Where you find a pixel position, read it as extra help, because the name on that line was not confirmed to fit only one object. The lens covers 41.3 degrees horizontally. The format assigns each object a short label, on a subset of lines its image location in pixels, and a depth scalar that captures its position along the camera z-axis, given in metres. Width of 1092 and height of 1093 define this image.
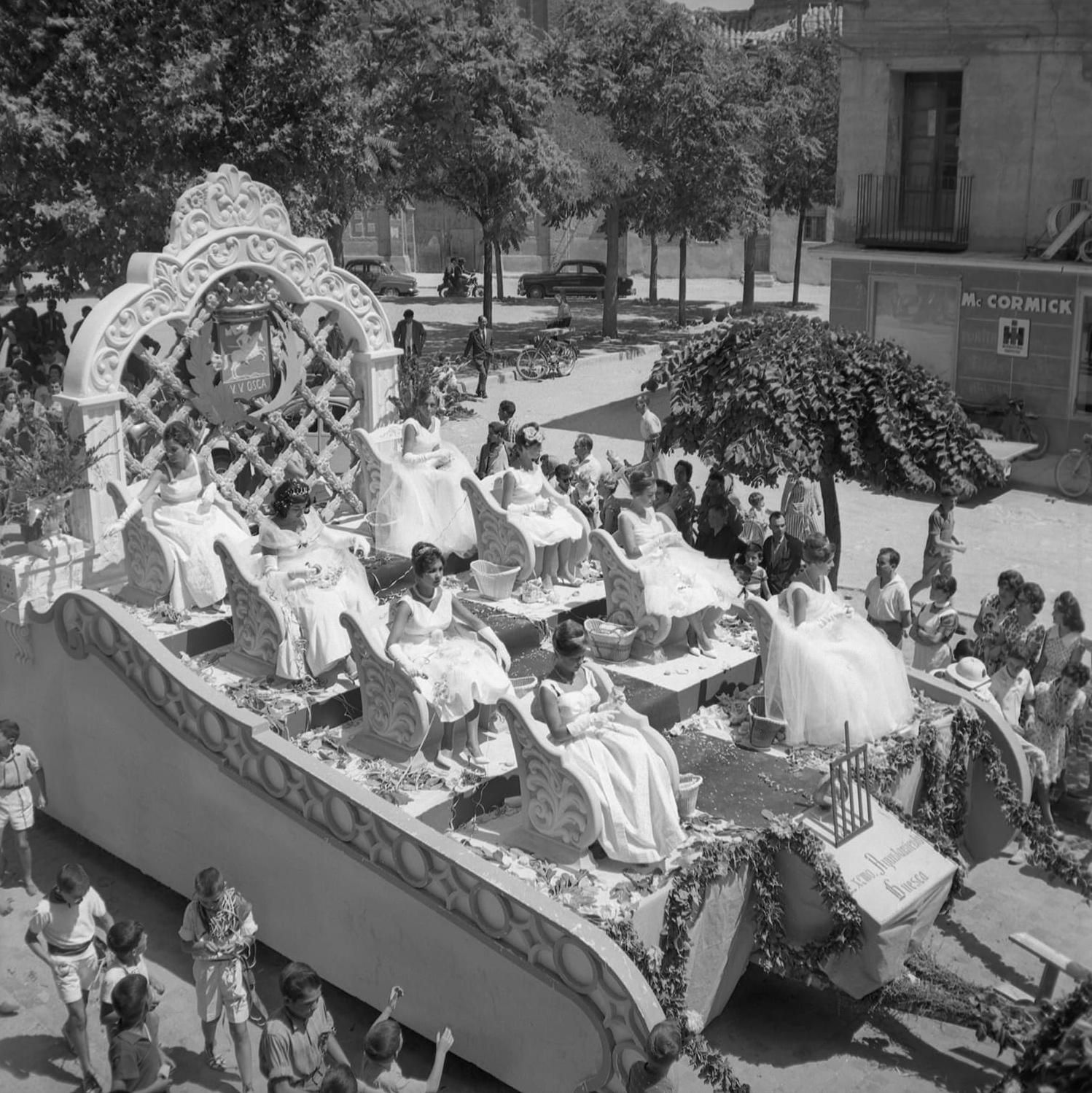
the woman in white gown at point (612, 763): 8.83
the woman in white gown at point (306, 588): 10.99
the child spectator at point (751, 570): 13.70
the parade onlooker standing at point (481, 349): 28.42
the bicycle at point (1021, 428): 23.48
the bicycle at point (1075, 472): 21.52
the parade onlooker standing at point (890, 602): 13.12
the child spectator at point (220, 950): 8.61
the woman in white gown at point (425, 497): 13.90
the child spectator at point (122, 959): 8.05
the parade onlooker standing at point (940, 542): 14.80
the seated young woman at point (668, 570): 11.62
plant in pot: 11.72
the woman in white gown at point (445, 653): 9.93
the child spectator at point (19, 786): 10.31
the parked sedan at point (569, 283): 47.19
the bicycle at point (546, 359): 31.19
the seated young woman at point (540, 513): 13.01
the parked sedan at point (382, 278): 46.28
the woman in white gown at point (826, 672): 10.37
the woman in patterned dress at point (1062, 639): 11.50
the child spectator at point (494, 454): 15.90
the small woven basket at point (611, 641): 11.60
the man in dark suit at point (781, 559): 13.58
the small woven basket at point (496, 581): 12.65
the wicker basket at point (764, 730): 10.46
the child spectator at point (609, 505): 15.53
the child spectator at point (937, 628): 12.36
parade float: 8.58
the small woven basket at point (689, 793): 9.27
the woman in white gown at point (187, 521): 12.23
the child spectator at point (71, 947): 8.70
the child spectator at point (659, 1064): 7.45
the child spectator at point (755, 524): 14.65
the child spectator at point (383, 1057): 7.43
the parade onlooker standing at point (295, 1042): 7.64
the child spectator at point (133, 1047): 7.64
